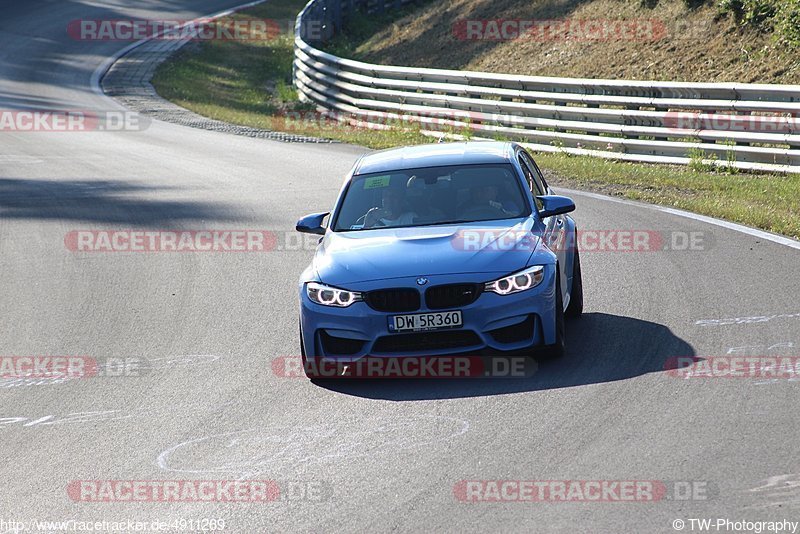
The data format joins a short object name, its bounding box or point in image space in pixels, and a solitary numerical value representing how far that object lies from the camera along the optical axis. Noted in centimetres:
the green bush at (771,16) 4469
